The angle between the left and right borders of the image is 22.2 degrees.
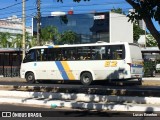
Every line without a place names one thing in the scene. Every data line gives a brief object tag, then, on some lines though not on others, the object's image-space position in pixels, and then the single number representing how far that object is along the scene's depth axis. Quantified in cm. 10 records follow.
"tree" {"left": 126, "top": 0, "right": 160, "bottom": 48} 880
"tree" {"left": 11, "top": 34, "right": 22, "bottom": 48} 7619
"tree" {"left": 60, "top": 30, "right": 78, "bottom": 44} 5706
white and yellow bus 2661
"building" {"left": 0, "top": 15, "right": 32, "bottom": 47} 11138
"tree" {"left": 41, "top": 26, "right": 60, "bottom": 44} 5884
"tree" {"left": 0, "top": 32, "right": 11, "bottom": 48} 7712
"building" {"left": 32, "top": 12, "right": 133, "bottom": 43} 5612
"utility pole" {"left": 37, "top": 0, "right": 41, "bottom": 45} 3709
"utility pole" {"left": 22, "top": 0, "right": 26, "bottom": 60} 3786
